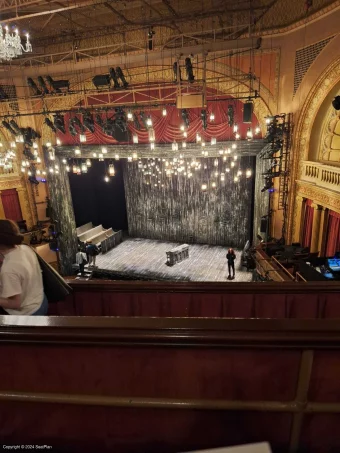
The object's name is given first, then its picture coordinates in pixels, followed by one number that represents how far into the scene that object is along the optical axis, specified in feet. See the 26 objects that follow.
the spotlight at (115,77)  30.18
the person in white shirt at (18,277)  5.84
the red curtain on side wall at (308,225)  30.41
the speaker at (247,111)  28.14
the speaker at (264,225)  32.81
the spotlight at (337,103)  20.74
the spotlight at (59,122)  33.55
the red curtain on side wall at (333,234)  27.07
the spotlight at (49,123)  34.63
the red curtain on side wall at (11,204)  43.29
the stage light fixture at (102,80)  31.60
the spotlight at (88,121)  32.19
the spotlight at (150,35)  29.48
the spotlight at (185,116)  31.00
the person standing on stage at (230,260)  33.24
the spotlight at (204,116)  29.94
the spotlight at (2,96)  36.31
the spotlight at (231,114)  29.50
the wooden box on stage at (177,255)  39.55
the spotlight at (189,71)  26.66
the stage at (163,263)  36.29
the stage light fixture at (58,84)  33.14
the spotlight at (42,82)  33.14
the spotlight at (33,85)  32.46
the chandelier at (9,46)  21.84
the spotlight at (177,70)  26.99
